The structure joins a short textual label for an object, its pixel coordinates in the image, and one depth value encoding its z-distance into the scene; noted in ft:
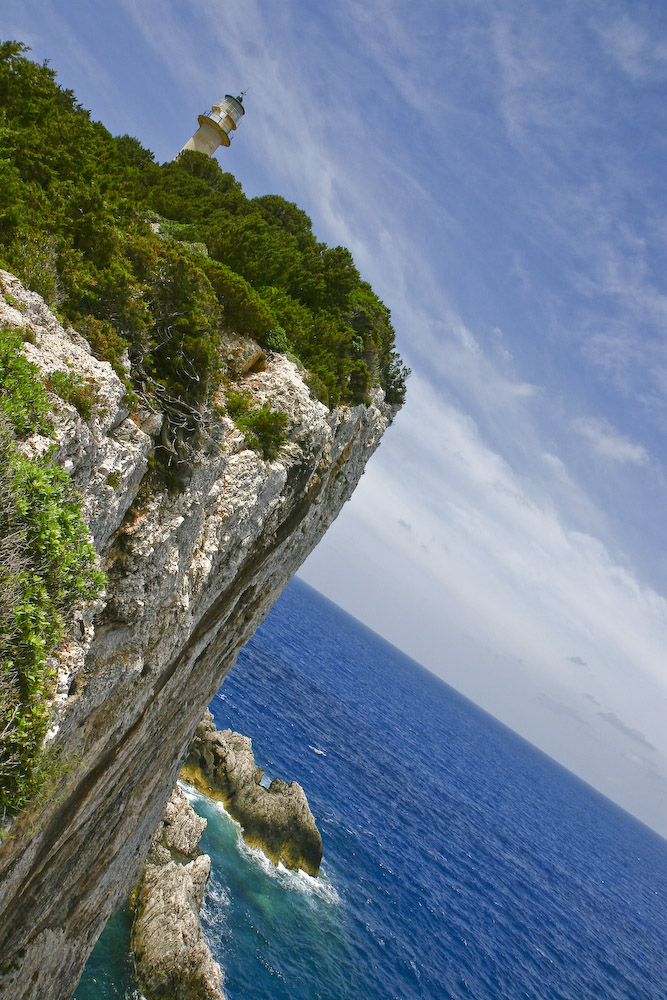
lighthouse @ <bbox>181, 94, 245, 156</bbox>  115.55
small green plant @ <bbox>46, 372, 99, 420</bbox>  33.71
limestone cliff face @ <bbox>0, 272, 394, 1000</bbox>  36.40
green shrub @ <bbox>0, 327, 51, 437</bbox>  29.86
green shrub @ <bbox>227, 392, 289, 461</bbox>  53.16
